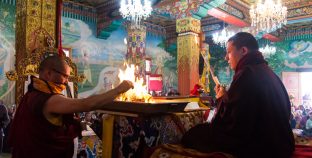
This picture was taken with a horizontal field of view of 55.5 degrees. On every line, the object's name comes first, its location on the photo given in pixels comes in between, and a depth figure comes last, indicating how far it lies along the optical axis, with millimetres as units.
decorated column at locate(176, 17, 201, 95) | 9070
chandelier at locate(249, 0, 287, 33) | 9023
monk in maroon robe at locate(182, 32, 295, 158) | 2385
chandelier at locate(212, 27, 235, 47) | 12070
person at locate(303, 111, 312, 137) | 6949
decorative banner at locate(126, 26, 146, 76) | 10609
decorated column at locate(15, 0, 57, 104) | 4535
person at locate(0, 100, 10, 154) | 6648
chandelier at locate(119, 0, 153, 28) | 8395
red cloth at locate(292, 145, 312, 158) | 2477
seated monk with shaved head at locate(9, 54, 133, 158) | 2156
